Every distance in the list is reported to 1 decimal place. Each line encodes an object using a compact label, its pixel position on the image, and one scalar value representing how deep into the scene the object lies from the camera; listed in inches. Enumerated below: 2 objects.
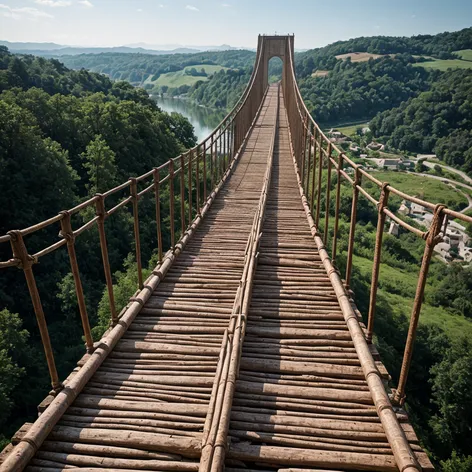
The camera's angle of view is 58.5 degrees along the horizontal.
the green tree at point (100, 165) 844.6
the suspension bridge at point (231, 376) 93.4
